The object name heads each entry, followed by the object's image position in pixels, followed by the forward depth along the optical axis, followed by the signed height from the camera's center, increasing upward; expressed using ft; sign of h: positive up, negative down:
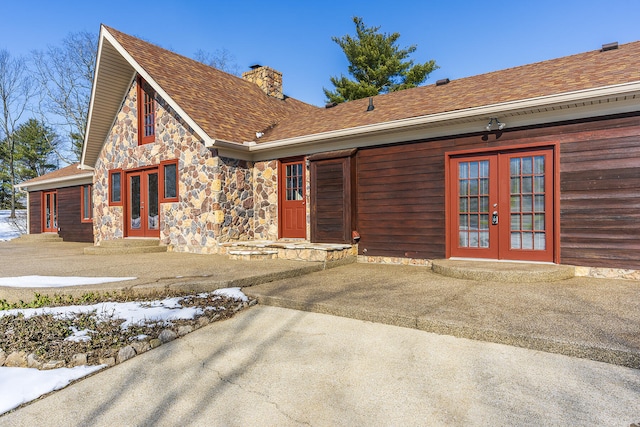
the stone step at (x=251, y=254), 25.81 -2.97
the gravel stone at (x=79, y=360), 10.50 -4.08
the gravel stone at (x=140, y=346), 11.32 -4.04
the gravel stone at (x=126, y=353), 10.90 -4.11
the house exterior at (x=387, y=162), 19.17 +3.29
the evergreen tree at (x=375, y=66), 71.15 +27.61
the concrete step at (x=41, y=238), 50.88 -3.22
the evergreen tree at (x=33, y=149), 101.04 +17.93
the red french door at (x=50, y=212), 53.47 +0.32
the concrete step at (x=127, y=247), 32.01 -2.98
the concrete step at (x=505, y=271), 17.89 -3.09
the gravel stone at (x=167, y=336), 12.10 -4.00
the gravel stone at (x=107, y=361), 10.61 -4.17
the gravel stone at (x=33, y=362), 10.47 -4.14
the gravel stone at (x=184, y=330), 12.67 -3.99
